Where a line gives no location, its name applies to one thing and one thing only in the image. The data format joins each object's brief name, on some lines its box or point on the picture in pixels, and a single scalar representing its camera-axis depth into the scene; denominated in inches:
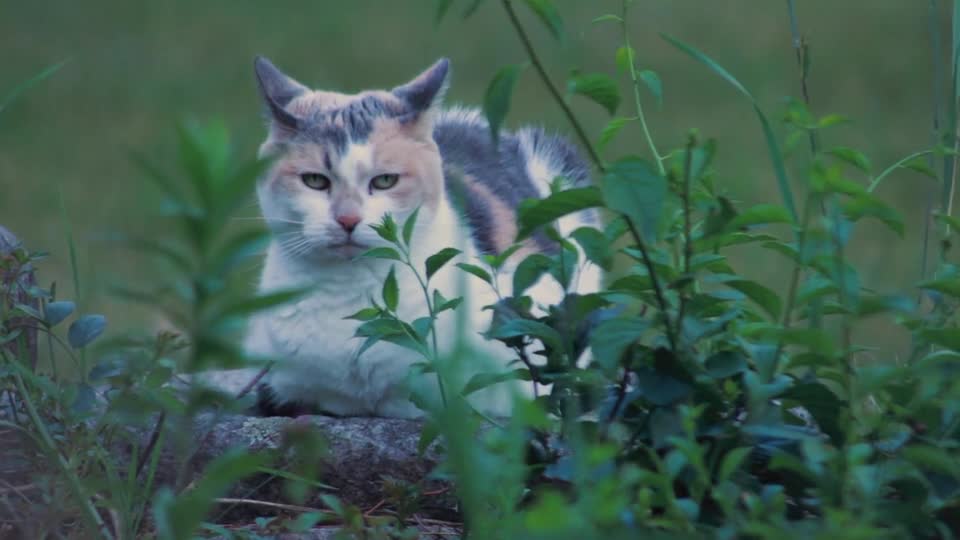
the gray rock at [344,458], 264.0
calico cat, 271.1
